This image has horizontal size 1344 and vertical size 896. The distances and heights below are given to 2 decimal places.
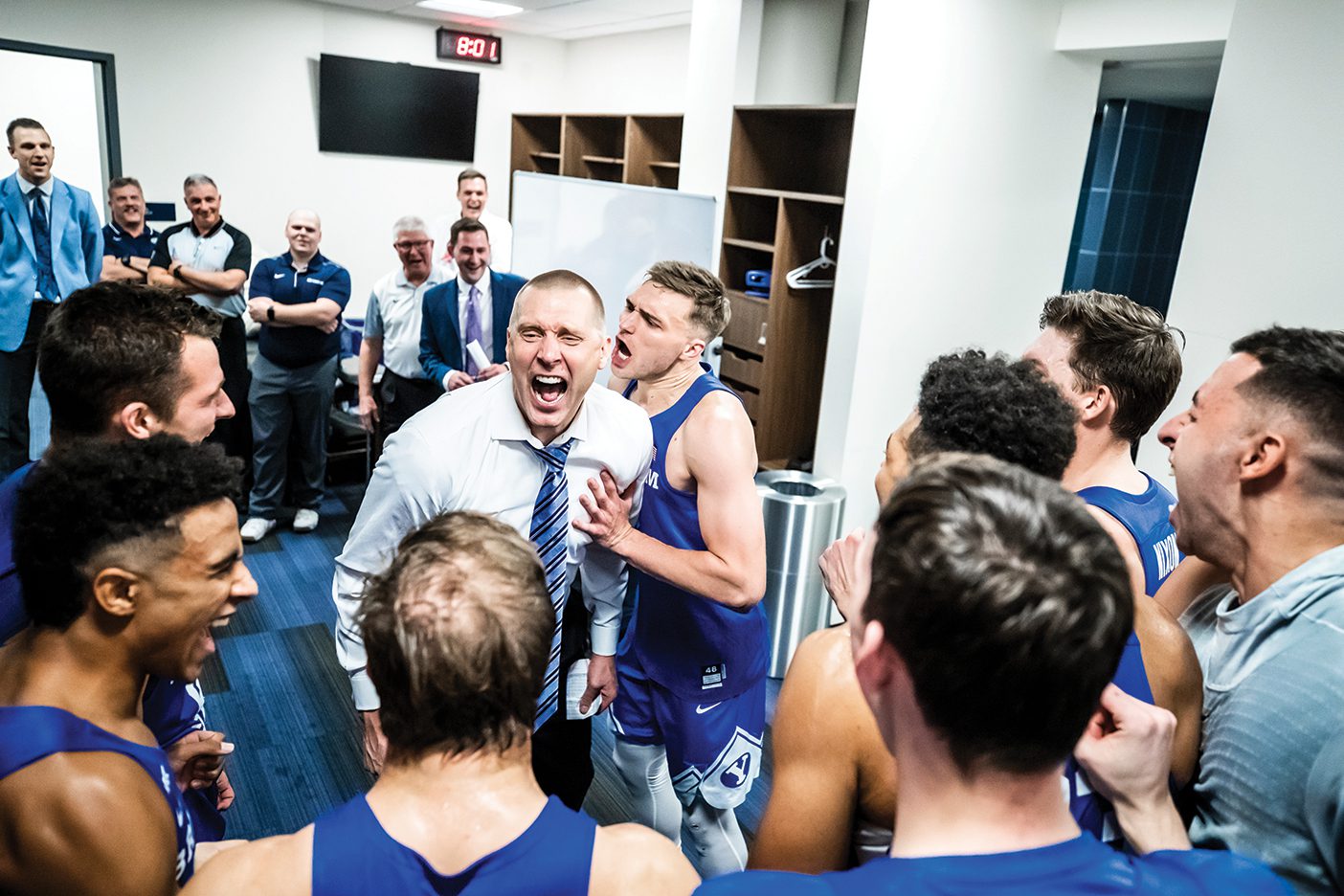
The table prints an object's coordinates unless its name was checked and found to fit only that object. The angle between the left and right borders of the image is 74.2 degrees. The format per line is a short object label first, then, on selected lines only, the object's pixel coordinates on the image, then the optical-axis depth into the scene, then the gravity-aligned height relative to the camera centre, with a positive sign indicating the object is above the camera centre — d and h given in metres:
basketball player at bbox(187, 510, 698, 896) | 0.90 -0.61
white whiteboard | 4.28 -0.10
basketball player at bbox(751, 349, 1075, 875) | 1.10 -0.65
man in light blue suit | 4.18 -0.45
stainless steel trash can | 3.49 -1.25
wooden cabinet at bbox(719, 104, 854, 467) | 4.19 -0.14
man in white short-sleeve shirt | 4.26 -0.65
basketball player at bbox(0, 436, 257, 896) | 0.98 -0.59
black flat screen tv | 7.28 +0.67
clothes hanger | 4.08 -0.21
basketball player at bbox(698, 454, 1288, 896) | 0.68 -0.33
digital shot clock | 7.54 +1.26
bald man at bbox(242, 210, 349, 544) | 4.23 -0.82
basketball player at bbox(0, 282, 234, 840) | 1.47 -0.39
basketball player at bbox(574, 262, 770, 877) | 2.02 -0.90
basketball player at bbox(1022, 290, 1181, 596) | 1.90 -0.30
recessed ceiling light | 6.55 +1.39
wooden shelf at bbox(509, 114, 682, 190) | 5.88 +0.45
